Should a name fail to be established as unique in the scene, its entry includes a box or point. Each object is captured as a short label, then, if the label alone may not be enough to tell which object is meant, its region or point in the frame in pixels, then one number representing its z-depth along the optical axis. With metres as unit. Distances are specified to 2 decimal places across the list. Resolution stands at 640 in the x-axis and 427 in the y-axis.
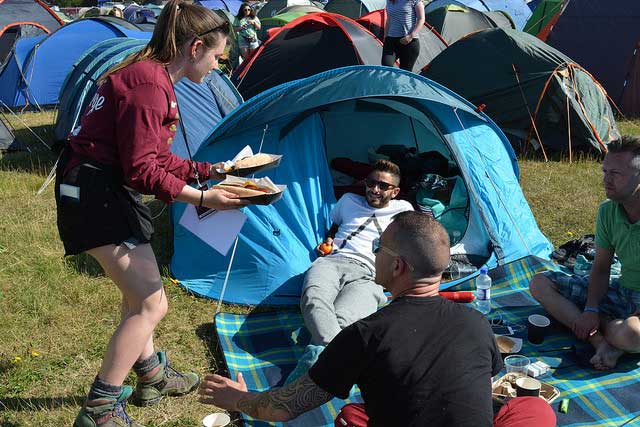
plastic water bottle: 4.19
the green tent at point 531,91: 7.52
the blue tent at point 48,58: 10.27
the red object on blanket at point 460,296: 4.19
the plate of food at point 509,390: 3.02
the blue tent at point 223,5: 21.66
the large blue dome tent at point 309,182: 4.43
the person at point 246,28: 12.04
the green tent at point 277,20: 14.58
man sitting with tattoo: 1.90
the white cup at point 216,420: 2.81
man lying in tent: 3.67
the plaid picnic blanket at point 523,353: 3.17
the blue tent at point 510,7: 16.61
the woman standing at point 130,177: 2.39
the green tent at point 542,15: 12.59
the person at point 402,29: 7.70
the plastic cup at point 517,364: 3.37
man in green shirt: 3.41
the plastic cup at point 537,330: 3.81
